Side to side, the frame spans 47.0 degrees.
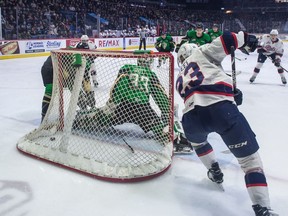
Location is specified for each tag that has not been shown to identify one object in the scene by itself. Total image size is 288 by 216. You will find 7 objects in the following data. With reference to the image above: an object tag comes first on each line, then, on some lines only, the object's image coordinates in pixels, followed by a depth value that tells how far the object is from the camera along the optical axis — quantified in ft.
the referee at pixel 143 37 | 41.39
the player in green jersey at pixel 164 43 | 27.40
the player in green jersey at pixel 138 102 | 8.70
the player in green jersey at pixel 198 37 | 21.50
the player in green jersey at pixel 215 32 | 27.32
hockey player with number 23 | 5.40
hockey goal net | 7.69
